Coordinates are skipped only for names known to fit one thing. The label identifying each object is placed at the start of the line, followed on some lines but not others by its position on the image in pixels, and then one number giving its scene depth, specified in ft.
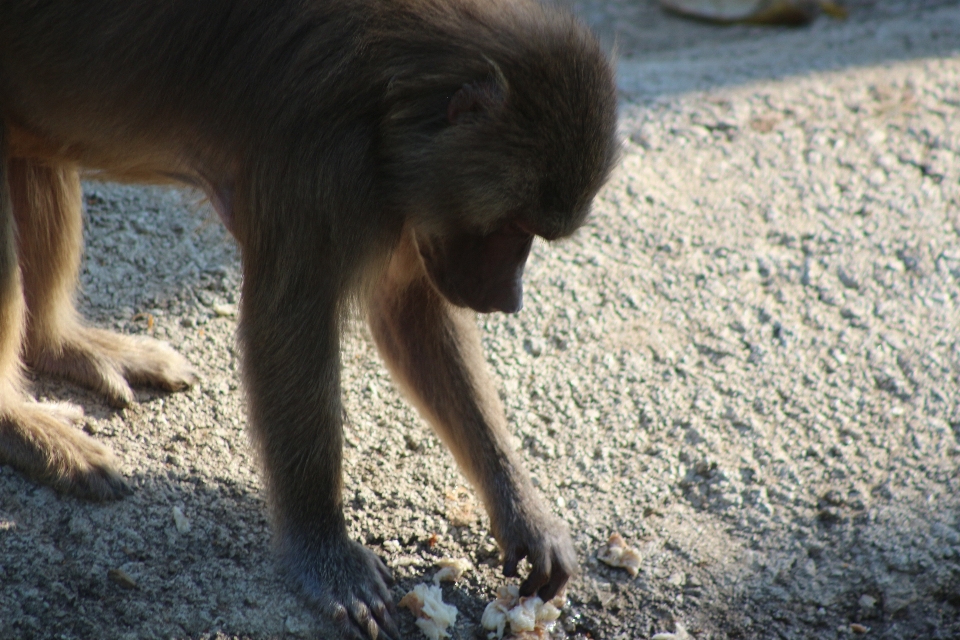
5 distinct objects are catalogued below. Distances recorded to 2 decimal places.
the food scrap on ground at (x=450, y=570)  23.45
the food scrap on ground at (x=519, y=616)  22.34
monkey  20.40
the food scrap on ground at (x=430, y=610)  22.07
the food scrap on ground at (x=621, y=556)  24.47
